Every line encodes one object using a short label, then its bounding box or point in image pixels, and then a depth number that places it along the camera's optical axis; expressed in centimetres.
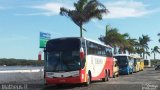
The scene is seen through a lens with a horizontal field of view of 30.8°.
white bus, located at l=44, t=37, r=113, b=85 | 1756
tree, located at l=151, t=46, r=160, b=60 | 12074
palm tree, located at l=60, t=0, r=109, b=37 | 3517
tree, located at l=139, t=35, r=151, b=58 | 9423
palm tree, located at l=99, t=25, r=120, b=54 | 5177
